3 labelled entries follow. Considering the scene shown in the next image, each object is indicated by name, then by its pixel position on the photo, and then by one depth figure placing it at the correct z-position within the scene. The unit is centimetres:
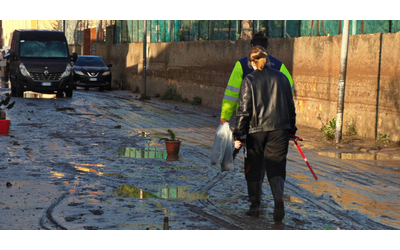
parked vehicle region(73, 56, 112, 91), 3328
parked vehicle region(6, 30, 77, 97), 2631
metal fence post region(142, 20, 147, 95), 2958
